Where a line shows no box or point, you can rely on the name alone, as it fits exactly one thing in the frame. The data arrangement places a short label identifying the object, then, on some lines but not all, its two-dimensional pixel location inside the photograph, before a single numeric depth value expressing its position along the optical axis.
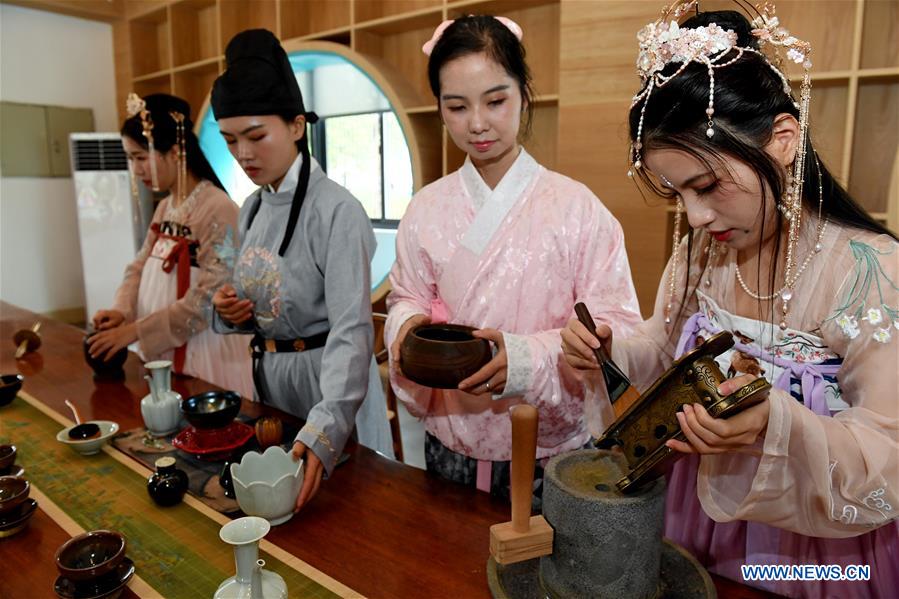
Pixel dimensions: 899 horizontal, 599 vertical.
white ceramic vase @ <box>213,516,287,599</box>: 0.88
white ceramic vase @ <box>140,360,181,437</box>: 1.57
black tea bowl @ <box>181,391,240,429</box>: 1.44
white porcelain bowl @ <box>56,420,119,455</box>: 1.45
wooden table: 0.98
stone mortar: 0.83
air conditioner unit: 5.52
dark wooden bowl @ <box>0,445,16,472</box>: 1.34
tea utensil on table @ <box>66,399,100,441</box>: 1.49
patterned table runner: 1.00
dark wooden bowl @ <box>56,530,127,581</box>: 0.93
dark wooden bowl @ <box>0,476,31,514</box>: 1.12
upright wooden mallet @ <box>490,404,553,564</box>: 0.87
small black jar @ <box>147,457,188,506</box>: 1.22
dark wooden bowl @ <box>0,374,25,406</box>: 1.78
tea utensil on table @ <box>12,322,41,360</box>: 2.30
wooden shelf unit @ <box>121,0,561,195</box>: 3.53
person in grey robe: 1.58
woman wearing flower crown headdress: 0.90
